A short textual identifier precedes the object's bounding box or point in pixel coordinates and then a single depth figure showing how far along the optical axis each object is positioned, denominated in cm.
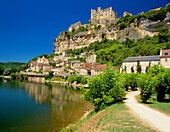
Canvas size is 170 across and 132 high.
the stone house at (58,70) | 5232
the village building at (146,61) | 2810
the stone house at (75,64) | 5340
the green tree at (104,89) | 1131
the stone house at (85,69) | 4708
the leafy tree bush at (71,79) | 4282
